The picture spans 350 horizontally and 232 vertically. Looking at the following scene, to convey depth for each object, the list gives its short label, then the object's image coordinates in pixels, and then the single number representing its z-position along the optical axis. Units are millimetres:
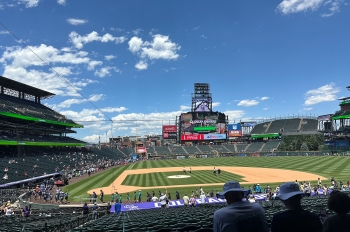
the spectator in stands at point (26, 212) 17278
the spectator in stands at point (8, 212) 16473
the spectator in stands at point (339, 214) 3354
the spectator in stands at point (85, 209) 16802
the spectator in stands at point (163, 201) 20125
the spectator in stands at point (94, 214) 15602
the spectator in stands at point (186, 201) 19142
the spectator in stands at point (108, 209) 19120
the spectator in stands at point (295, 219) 3248
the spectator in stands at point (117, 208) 17994
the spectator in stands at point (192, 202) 18856
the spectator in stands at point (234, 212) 3324
